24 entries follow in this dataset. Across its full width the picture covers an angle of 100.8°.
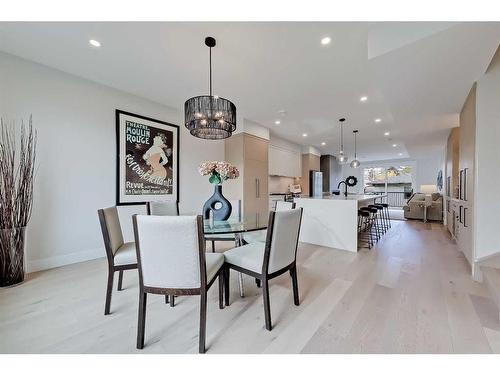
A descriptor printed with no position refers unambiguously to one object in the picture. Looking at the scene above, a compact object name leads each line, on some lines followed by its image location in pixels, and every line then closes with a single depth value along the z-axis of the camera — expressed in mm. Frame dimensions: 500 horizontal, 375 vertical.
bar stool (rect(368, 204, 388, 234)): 5013
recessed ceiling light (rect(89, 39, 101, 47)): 2215
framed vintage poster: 3324
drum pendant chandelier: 2213
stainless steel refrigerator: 7656
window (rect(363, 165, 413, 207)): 10367
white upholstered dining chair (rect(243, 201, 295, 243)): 2420
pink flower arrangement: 2332
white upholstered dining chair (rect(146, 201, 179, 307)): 2555
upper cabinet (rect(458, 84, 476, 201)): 2582
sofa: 6543
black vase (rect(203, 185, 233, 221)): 2408
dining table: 1951
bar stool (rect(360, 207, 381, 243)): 4457
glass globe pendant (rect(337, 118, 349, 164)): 4772
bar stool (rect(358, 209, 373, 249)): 4070
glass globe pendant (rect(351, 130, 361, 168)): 5638
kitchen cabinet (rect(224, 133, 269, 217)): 4699
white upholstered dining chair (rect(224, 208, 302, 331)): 1534
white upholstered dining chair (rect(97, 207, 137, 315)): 1706
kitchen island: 3438
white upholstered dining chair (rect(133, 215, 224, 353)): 1278
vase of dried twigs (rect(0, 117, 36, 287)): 2211
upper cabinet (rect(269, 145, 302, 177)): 6063
